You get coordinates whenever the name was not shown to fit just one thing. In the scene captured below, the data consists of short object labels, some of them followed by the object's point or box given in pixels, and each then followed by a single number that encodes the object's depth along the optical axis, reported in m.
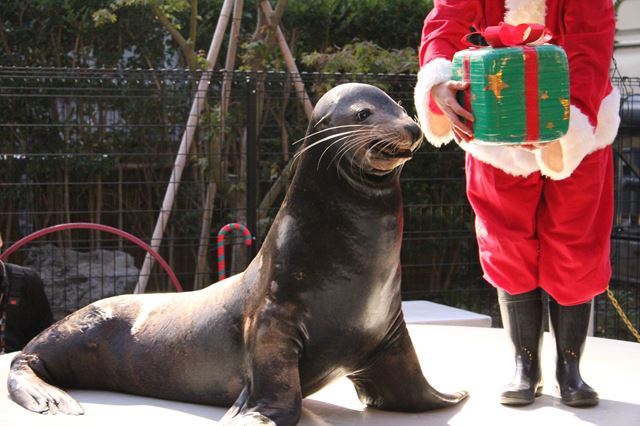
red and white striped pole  5.64
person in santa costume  2.88
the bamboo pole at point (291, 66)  6.34
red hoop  4.98
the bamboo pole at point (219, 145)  6.56
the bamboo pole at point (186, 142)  6.26
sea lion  2.58
